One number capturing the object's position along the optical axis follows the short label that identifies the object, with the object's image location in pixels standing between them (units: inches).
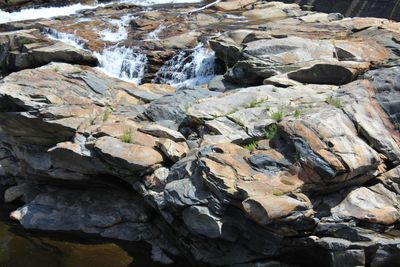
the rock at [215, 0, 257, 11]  1048.2
